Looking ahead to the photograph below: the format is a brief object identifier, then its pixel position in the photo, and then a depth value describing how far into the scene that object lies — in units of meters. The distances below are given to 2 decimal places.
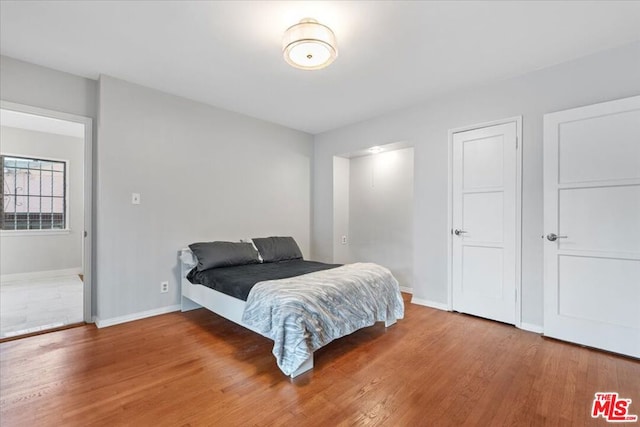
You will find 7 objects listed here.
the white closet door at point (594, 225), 2.35
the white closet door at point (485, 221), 3.02
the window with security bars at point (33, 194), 4.97
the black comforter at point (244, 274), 2.62
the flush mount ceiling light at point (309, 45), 2.05
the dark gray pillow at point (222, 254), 3.25
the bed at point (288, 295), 2.07
